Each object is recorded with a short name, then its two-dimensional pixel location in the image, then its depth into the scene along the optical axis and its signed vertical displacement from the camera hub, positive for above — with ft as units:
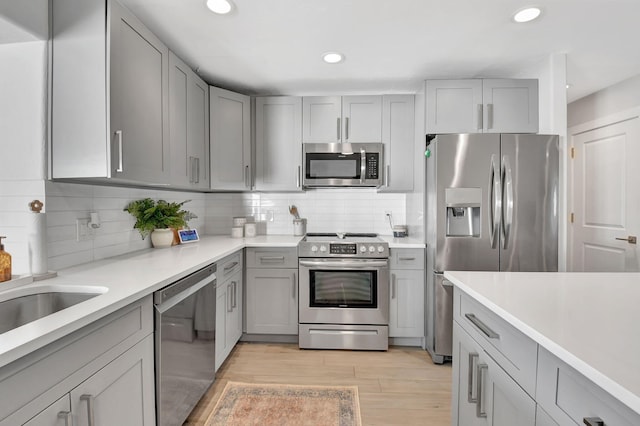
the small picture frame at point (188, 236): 9.45 -0.76
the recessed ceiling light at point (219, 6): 6.07 +3.76
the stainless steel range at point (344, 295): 9.48 -2.47
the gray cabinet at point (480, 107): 9.44 +2.88
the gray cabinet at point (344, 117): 10.64 +2.92
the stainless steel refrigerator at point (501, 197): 8.56 +0.29
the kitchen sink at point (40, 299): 4.37 -1.22
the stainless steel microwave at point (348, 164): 10.55 +1.41
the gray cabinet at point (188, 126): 7.55 +2.09
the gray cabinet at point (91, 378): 2.79 -1.72
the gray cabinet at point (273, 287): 9.71 -2.27
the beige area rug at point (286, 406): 6.34 -4.00
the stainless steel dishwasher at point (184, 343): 5.06 -2.35
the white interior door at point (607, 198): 10.00 +0.33
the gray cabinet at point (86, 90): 5.27 +1.89
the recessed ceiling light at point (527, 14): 6.33 +3.75
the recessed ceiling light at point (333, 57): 8.27 +3.81
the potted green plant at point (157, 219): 7.88 -0.23
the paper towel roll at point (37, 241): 5.08 -0.49
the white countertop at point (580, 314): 2.23 -1.04
